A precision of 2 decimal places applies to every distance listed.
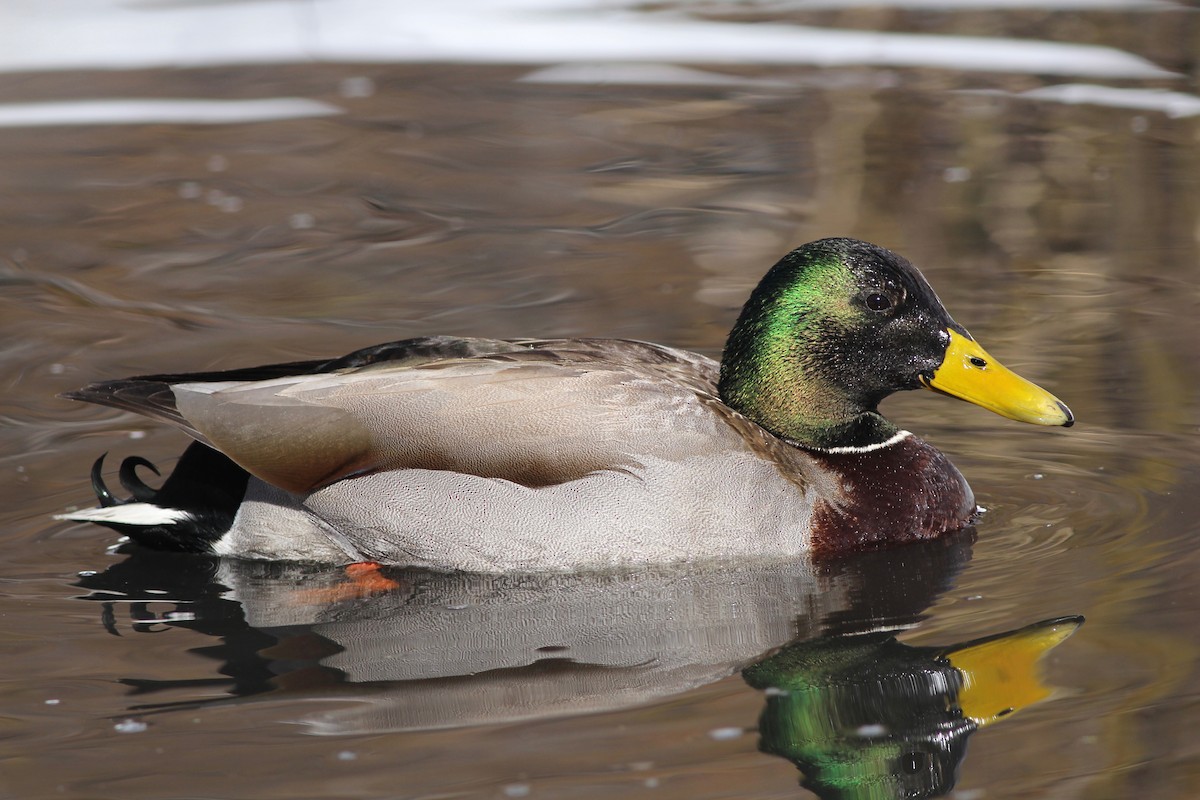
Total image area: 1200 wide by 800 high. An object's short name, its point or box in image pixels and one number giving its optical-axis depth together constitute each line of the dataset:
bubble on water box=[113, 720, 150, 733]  9.27
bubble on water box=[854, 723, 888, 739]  9.06
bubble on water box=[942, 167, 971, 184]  21.05
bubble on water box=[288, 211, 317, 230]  20.62
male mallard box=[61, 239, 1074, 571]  11.12
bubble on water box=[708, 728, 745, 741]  8.90
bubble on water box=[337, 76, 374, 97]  26.31
